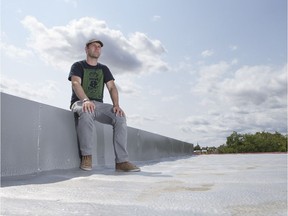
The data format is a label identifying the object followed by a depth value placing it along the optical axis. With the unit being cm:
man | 240
